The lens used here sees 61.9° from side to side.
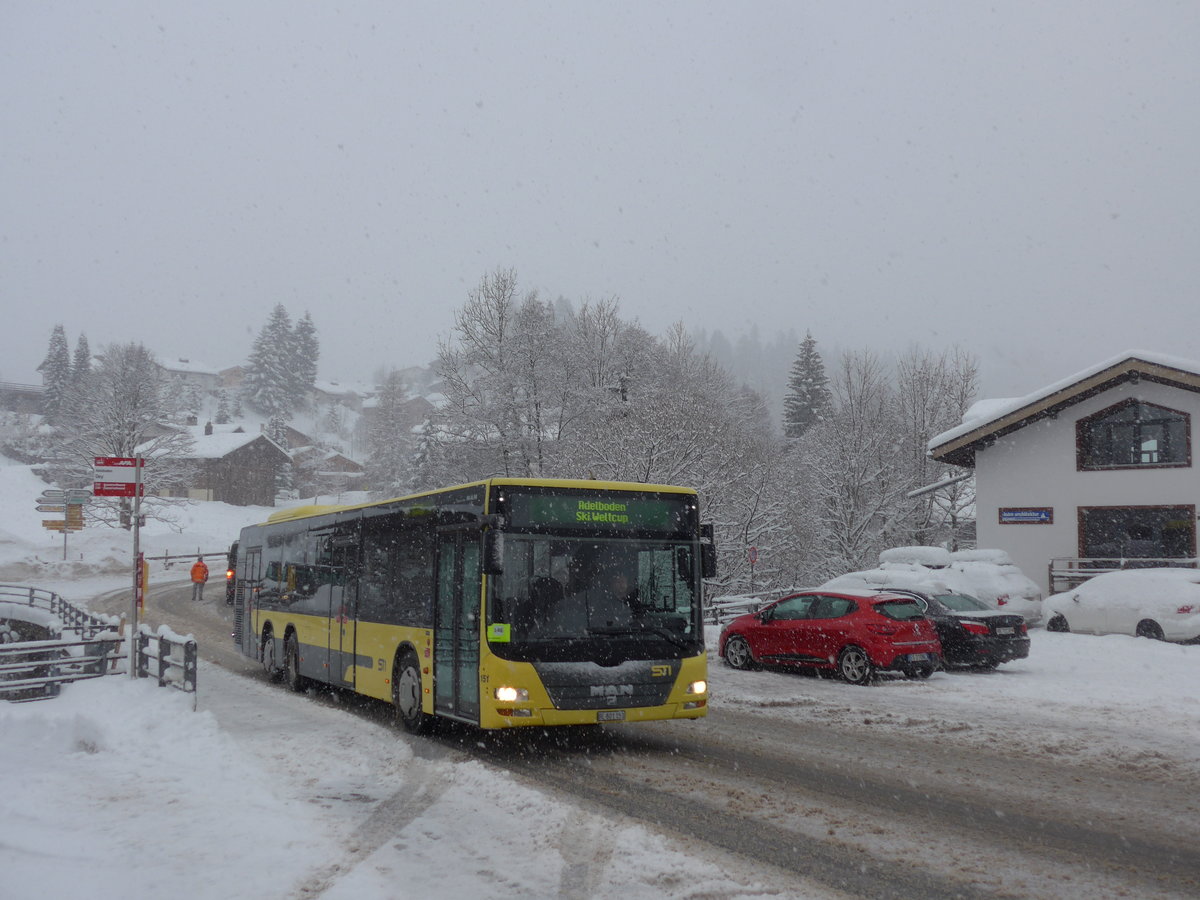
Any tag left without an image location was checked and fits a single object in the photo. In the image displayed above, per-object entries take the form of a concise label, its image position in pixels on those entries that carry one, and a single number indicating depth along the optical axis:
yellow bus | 10.05
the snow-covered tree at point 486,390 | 39.06
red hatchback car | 16.38
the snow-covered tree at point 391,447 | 60.00
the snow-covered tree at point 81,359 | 117.89
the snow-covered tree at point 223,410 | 112.55
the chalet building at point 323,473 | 95.25
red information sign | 14.34
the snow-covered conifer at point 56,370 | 112.86
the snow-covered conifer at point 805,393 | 73.25
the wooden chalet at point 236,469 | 78.38
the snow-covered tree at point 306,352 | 129.88
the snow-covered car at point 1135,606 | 20.80
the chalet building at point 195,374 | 142.25
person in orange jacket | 36.75
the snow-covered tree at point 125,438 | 54.47
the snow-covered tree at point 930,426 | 44.34
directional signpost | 25.89
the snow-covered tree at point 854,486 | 42.03
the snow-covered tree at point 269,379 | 114.69
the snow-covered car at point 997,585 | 23.81
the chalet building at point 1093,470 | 28.44
